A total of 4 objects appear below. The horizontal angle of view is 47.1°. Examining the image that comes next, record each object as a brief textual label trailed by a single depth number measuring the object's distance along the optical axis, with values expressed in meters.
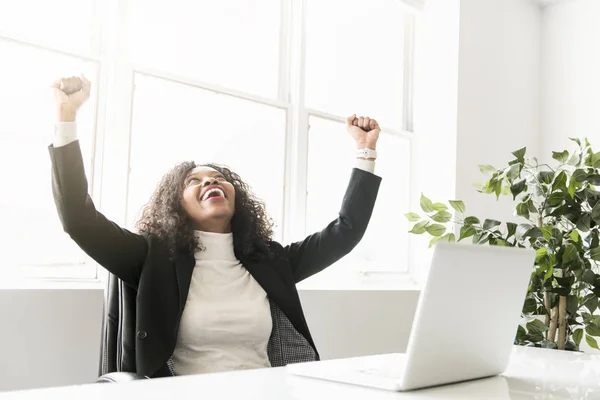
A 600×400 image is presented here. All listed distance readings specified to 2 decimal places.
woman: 1.95
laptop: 1.07
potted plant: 2.60
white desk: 0.94
